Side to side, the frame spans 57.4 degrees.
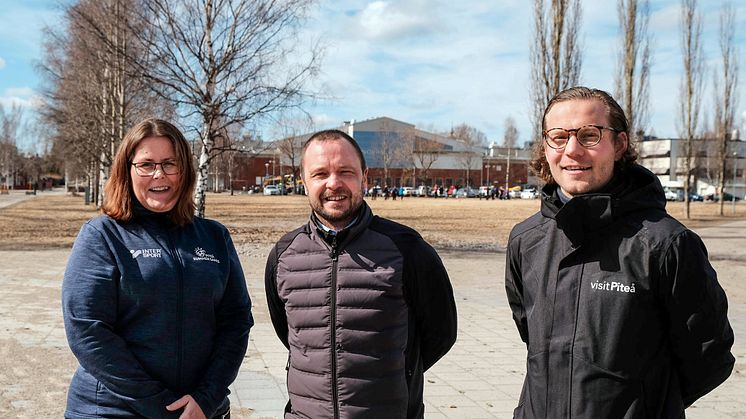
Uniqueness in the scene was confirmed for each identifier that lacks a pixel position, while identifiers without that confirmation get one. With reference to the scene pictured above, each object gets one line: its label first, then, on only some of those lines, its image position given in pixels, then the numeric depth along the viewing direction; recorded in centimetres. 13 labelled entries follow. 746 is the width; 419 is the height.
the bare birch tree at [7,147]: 7491
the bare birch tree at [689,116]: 3803
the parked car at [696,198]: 8429
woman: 268
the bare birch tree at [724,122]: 4281
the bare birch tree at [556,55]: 2438
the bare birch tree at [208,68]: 1673
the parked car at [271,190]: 9106
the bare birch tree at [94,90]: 1869
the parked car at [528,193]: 8756
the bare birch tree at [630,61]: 3069
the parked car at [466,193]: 9430
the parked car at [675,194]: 8086
